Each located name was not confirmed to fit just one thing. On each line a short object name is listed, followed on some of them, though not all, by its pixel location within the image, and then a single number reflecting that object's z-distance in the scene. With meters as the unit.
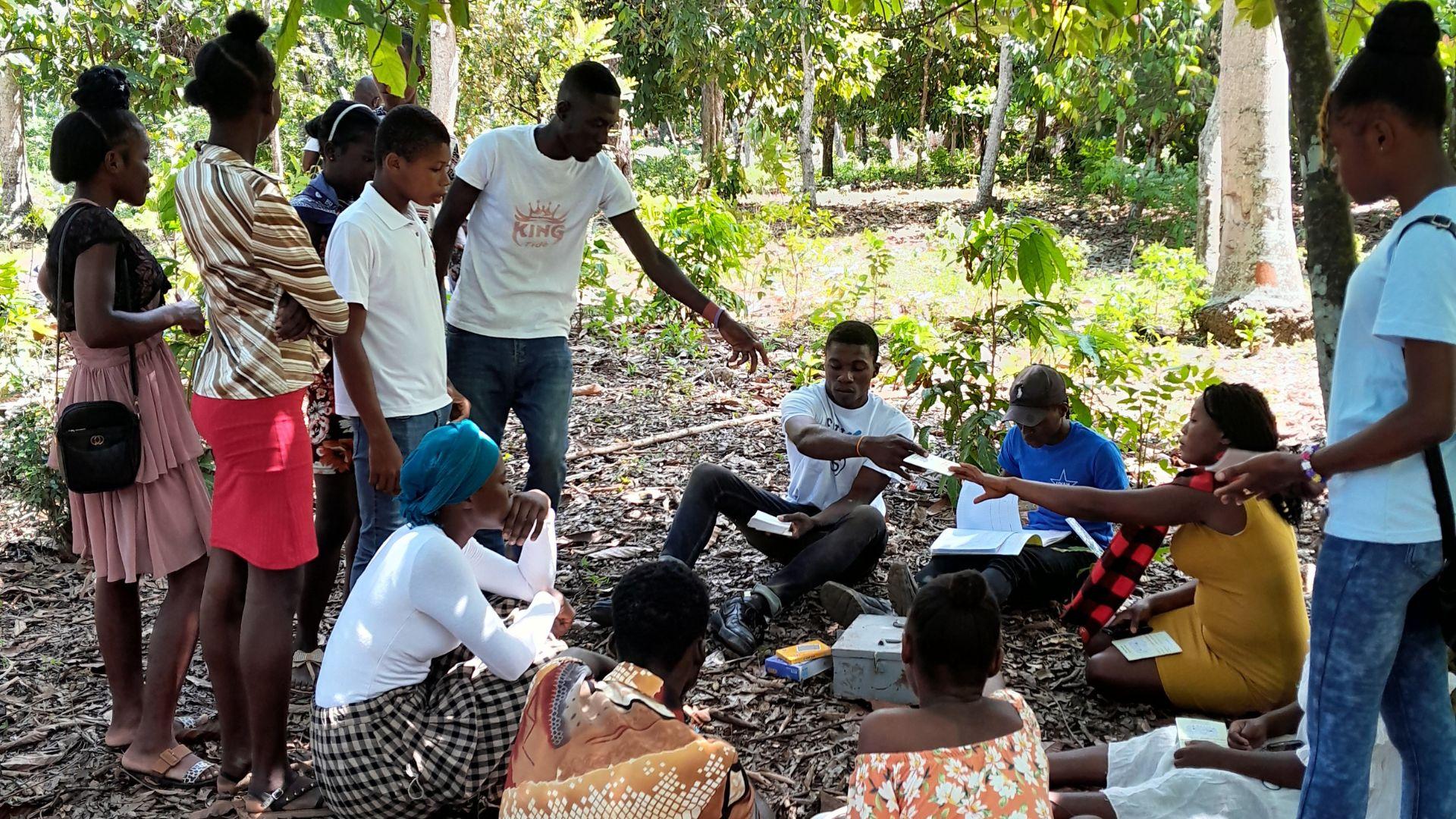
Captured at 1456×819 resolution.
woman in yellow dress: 3.24
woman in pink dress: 3.13
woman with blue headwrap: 2.77
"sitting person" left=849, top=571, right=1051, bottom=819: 2.13
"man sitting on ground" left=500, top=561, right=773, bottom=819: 2.15
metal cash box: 3.55
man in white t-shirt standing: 4.13
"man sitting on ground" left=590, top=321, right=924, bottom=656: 4.20
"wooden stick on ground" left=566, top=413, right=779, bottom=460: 6.45
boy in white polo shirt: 3.32
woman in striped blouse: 2.95
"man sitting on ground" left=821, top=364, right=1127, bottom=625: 4.12
